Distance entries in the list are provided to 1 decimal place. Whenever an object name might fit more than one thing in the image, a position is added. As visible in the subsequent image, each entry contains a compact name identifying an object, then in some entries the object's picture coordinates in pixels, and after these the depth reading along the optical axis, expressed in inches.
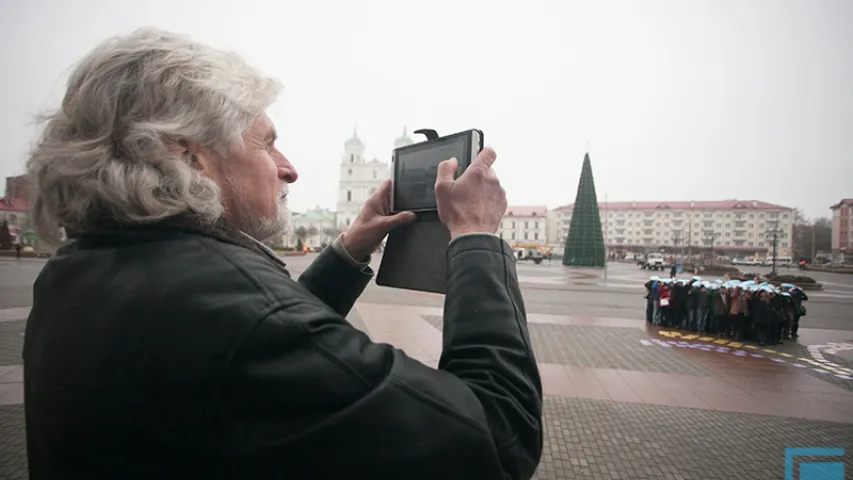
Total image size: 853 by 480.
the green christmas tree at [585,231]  2260.1
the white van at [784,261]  2092.9
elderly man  30.2
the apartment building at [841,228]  1852.9
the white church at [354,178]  4136.3
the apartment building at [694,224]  3373.5
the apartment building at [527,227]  4247.0
